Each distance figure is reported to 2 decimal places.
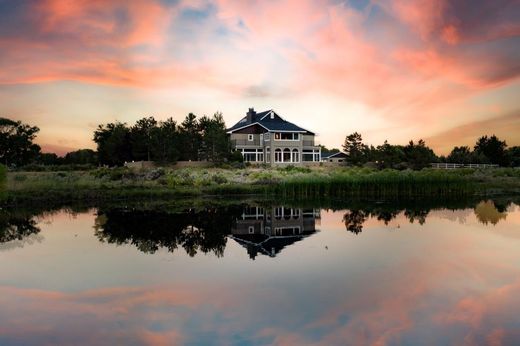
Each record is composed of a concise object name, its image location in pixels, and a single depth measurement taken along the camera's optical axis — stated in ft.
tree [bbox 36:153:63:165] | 279.20
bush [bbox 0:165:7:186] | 85.30
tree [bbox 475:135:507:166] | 238.68
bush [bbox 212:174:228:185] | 127.71
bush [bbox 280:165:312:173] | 161.21
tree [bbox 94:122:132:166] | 198.70
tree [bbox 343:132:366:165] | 189.98
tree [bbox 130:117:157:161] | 186.29
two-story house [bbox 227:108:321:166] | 189.98
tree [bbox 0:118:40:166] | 212.02
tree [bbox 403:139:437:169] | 185.47
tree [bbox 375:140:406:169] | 186.97
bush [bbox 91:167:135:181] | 132.46
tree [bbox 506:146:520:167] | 247.58
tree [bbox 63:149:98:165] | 260.58
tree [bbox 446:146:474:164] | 218.98
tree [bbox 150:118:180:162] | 170.30
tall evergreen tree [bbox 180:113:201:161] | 180.46
